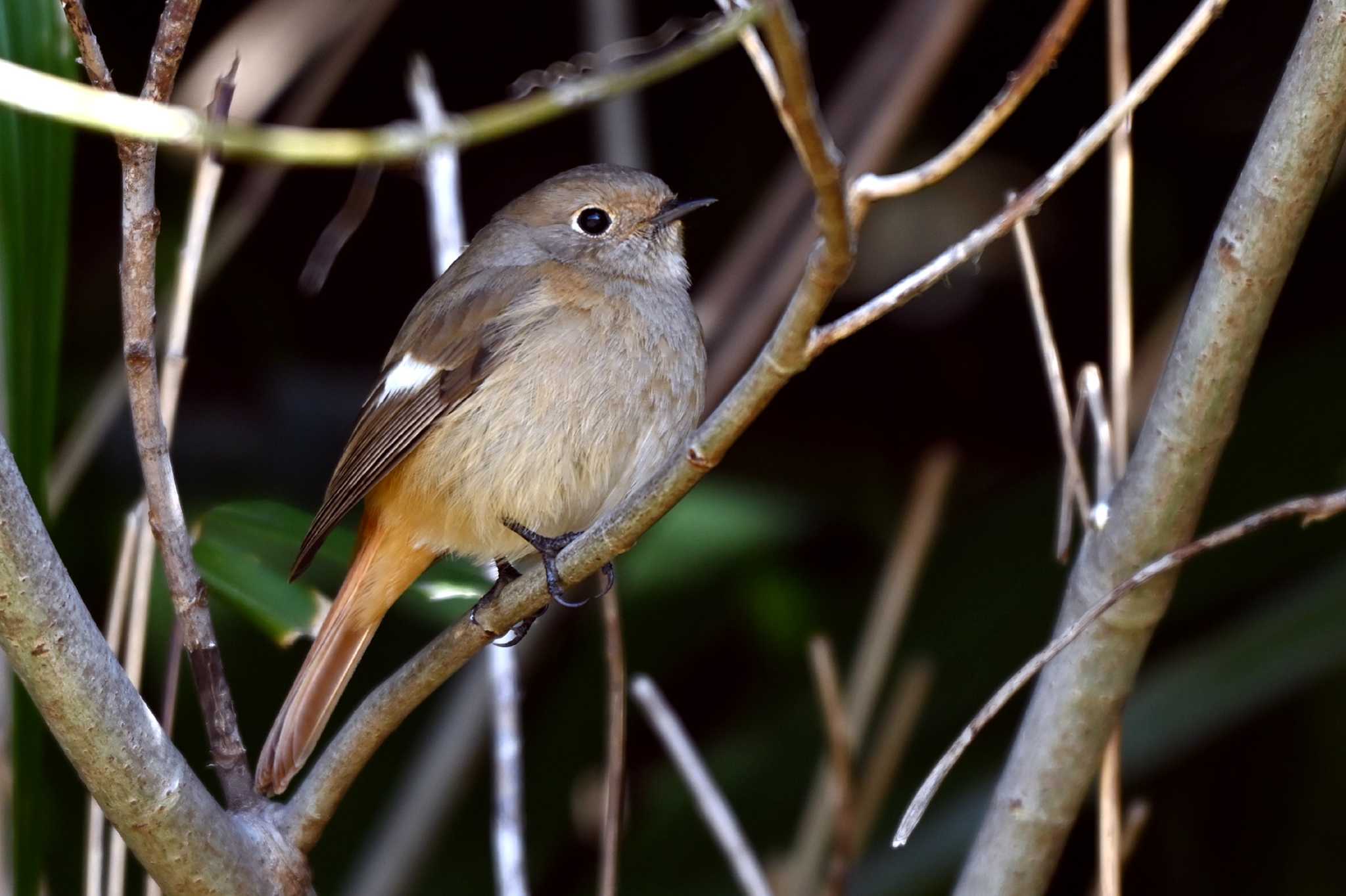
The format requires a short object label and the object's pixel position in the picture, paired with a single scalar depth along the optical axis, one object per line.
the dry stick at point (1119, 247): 4.51
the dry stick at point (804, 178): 6.57
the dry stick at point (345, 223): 4.80
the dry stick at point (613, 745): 4.61
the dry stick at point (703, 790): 4.88
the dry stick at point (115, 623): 4.45
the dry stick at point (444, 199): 6.21
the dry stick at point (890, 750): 5.79
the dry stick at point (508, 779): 4.93
